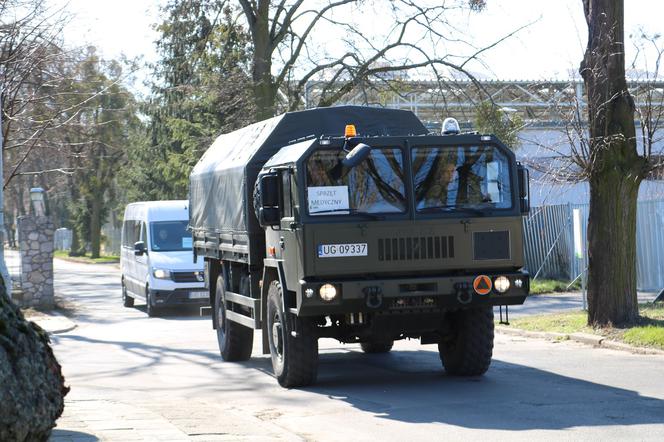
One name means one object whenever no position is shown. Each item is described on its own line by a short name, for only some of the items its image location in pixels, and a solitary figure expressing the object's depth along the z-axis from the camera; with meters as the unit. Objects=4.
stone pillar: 27.11
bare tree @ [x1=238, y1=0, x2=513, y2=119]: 29.14
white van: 24.30
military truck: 11.50
